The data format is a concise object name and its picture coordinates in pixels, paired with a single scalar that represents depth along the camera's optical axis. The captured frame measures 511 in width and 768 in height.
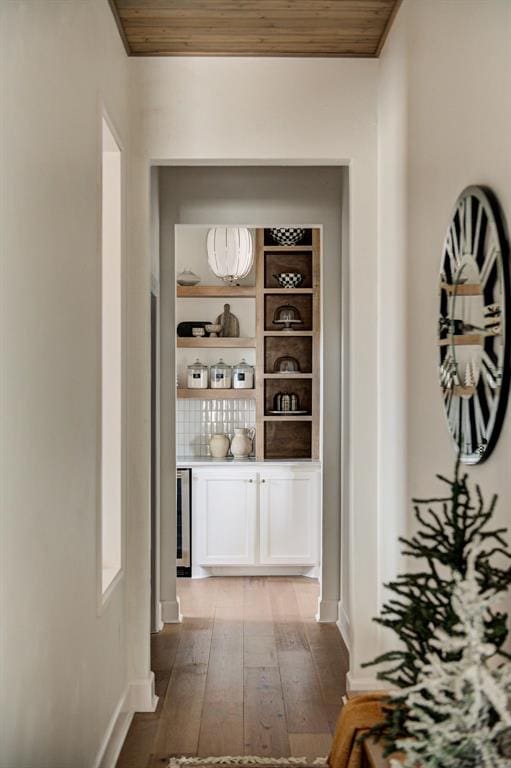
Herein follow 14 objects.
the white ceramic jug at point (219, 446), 6.62
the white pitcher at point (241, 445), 6.62
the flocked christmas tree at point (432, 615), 1.56
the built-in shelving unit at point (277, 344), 6.50
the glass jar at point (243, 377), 6.80
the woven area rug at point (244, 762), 3.11
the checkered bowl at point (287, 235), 6.42
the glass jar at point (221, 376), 6.79
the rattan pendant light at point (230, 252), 6.08
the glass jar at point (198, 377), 6.78
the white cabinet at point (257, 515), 6.17
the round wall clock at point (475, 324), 2.03
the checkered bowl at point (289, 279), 6.54
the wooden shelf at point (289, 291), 6.51
